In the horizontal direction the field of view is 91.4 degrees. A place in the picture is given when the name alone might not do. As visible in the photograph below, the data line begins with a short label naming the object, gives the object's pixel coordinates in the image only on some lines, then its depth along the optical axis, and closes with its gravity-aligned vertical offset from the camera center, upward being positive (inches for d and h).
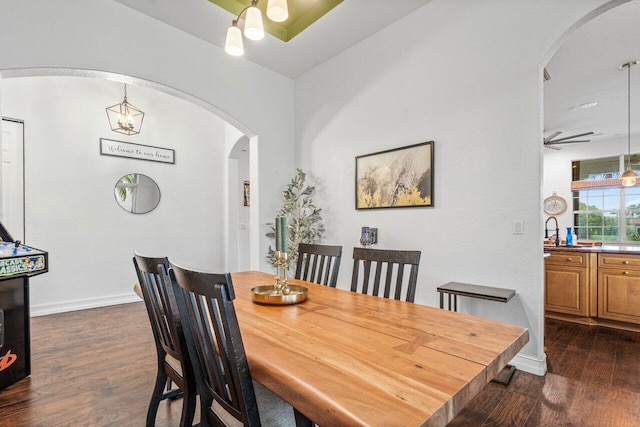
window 253.1 +8.6
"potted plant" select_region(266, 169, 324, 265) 154.7 -0.4
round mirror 174.4 +12.5
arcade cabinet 80.2 -25.9
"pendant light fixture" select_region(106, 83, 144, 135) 169.8 +53.9
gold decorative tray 62.0 -16.8
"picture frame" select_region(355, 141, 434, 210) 117.5 +14.7
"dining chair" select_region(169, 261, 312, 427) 35.5 -18.5
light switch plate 94.7 -3.9
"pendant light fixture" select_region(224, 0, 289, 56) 68.2 +44.6
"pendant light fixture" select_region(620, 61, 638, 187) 174.6 +23.5
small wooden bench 88.2 -23.7
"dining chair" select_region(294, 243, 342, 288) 84.0 -13.4
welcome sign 169.9 +36.6
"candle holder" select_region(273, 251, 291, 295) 65.0 -15.0
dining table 28.4 -17.4
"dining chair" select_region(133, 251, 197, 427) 51.5 -21.7
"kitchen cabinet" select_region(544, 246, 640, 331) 127.6 -31.2
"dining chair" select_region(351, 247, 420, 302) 70.4 -11.7
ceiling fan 200.1 +46.2
